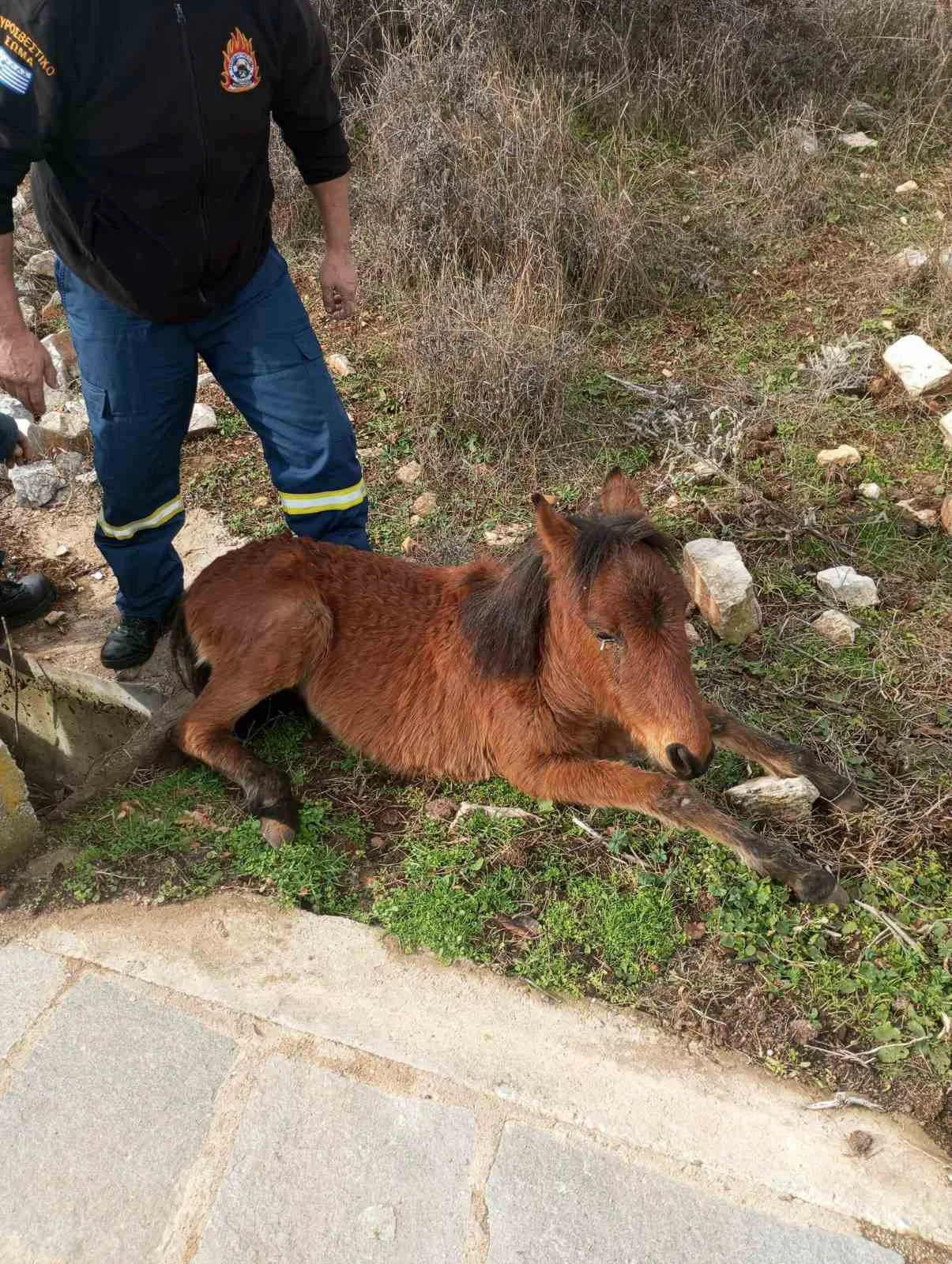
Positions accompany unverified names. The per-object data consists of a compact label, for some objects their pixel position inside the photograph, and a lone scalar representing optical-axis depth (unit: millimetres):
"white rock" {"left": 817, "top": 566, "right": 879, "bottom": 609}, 4160
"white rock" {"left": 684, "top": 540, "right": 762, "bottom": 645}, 3918
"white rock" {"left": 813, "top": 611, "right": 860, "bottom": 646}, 3965
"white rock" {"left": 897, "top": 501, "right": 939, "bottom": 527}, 4594
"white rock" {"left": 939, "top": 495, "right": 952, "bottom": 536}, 4500
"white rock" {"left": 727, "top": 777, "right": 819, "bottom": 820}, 3176
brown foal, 2799
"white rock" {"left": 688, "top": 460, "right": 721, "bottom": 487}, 4953
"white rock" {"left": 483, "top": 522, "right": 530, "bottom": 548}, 4801
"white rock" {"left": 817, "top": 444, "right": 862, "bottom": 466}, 4996
